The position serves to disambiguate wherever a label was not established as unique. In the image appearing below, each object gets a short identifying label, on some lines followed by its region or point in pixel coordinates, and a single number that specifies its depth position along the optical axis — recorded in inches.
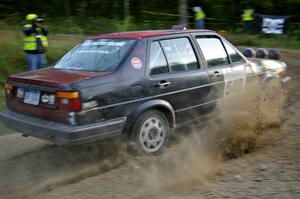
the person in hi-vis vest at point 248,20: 880.4
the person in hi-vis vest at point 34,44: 440.5
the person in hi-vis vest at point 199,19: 920.8
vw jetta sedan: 204.1
